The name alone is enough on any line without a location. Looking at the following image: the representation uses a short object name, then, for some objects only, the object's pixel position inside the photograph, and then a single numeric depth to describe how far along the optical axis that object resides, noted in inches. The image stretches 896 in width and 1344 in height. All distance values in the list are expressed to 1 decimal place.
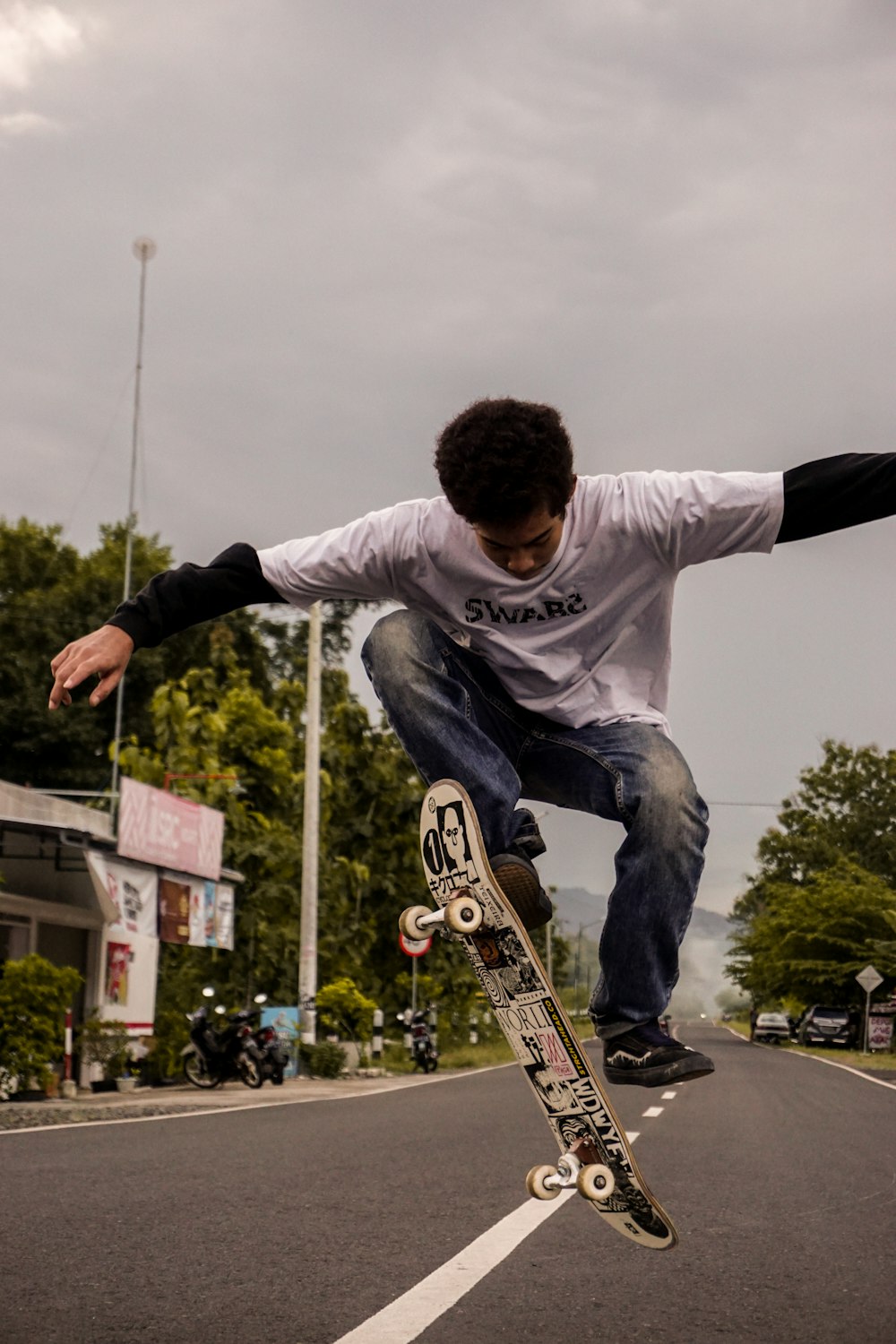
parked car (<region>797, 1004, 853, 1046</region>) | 2041.1
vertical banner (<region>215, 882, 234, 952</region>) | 1045.8
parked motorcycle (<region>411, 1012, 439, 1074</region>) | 1145.6
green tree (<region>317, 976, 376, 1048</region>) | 1095.6
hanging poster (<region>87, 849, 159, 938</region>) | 863.7
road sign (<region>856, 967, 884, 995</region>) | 1792.6
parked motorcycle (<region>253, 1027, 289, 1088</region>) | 866.1
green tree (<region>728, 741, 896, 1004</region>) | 2283.5
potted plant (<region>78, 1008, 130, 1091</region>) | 783.1
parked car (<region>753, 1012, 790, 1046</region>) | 2363.4
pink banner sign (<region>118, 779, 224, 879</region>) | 876.0
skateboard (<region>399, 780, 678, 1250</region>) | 152.2
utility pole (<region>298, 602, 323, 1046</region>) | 1049.5
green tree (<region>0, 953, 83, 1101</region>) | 691.4
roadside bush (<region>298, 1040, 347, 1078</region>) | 1019.9
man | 152.2
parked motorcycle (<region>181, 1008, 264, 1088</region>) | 848.3
